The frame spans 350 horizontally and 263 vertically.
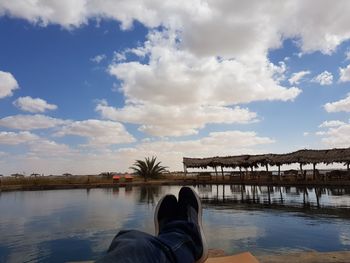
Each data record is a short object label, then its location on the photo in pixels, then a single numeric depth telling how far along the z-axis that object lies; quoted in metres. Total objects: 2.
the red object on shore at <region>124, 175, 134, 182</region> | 24.75
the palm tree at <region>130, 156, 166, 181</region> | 28.06
